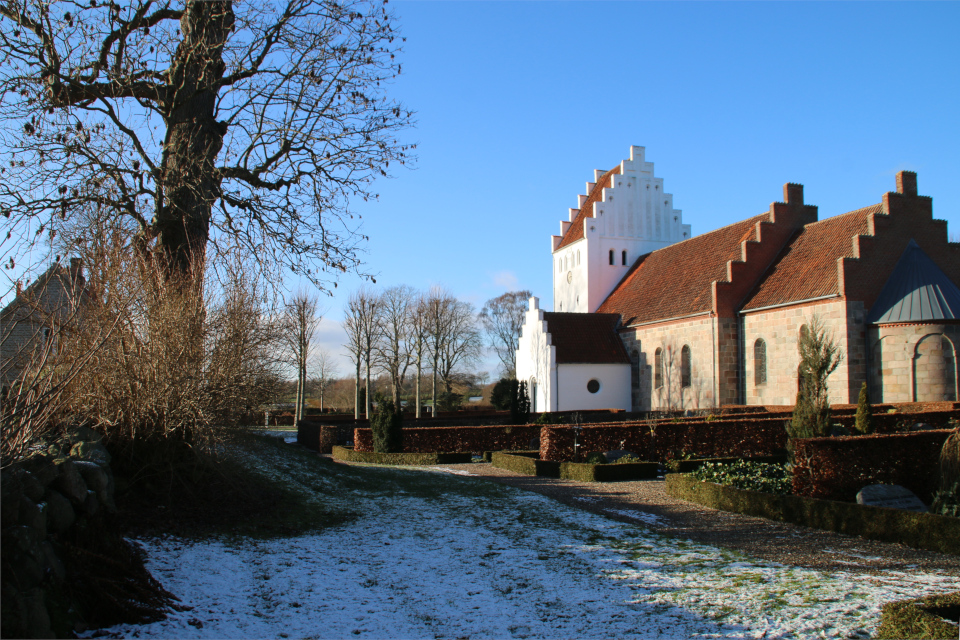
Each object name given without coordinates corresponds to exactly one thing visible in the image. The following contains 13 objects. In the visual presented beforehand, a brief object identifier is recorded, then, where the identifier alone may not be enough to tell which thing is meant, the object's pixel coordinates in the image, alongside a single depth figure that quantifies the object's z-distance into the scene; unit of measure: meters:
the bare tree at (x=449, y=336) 45.94
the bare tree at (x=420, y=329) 45.38
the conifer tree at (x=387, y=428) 18.61
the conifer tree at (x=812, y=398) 12.88
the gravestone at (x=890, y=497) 8.98
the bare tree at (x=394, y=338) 43.59
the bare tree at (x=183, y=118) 8.36
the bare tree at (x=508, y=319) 62.31
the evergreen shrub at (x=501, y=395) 34.81
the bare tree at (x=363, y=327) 41.09
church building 21.27
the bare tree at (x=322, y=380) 52.56
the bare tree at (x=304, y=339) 29.83
